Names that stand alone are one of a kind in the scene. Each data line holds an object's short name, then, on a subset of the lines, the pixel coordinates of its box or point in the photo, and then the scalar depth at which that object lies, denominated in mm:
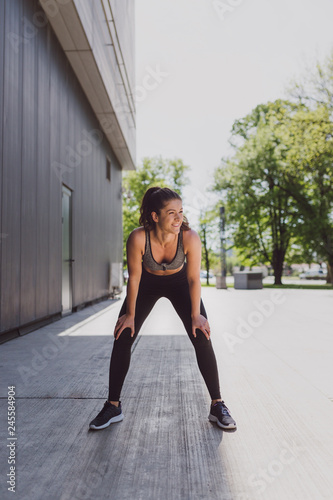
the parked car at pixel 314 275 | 49766
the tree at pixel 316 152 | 20562
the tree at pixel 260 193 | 27375
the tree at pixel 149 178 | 38531
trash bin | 22016
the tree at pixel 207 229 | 35000
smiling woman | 2617
